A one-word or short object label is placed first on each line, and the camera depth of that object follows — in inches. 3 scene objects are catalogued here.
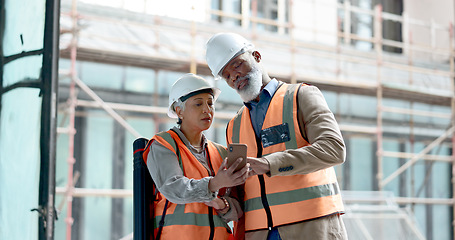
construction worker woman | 85.4
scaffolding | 274.7
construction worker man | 84.0
